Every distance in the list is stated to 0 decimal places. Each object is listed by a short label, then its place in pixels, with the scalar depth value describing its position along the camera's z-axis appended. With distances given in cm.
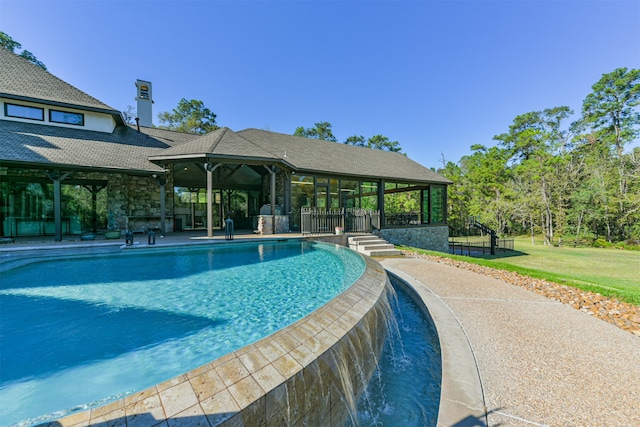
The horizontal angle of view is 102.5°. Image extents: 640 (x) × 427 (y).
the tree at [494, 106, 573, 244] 2178
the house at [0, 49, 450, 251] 1043
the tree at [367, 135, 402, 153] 4081
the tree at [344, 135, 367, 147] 4175
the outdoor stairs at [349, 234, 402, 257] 961
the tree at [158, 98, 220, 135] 3048
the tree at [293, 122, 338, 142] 3922
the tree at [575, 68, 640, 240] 2503
